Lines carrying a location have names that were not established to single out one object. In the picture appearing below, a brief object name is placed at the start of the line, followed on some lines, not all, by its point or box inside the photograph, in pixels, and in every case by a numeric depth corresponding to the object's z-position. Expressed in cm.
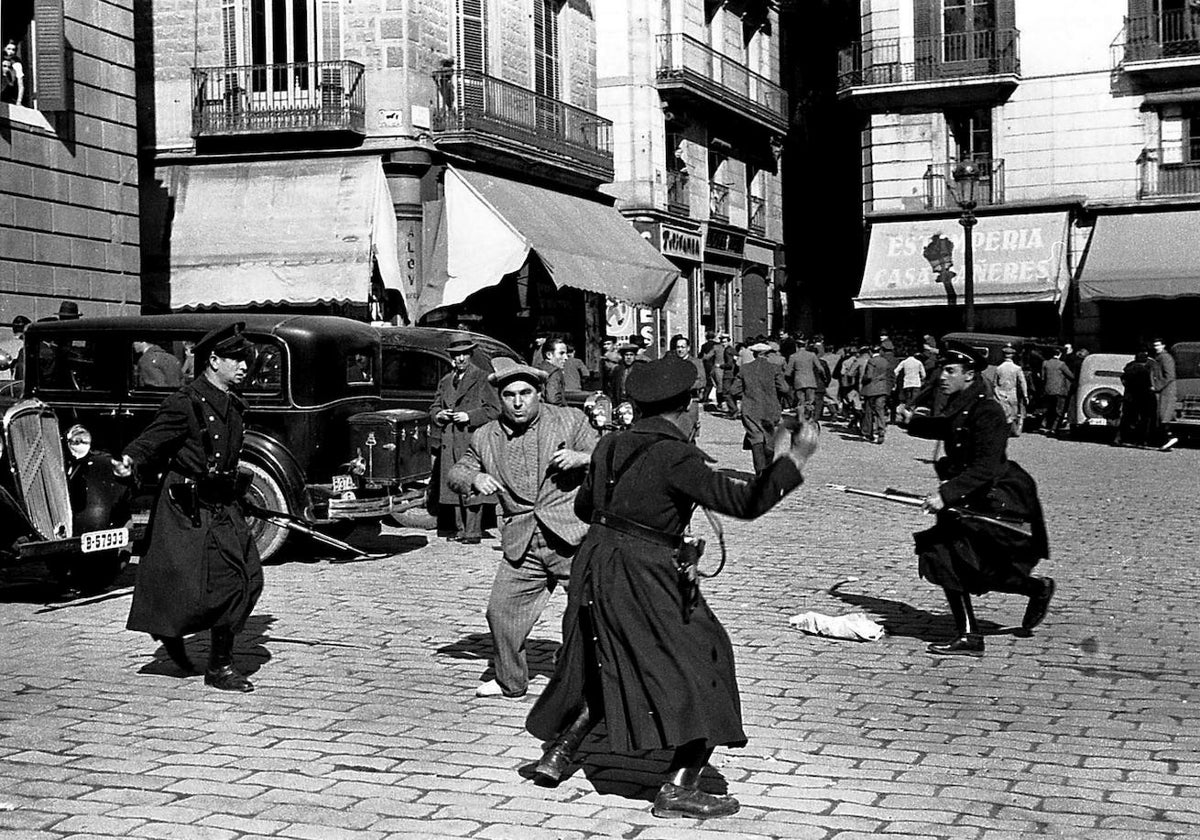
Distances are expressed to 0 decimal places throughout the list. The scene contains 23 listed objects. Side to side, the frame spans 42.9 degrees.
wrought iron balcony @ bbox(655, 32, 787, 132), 3212
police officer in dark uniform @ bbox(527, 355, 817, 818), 502
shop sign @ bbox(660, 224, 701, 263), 3253
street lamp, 2877
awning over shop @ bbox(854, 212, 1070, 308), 3234
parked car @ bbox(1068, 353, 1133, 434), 2489
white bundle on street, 844
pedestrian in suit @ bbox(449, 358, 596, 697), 682
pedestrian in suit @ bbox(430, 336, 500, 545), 1284
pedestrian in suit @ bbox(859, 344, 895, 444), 2477
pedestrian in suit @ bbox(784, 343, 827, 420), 2406
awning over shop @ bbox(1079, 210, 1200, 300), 3061
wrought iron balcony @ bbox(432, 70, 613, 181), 2302
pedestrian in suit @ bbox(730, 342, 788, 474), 1705
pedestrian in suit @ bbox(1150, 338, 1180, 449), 2362
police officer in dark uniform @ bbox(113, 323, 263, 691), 712
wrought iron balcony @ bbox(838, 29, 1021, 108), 3322
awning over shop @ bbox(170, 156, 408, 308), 2164
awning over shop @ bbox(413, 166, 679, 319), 2233
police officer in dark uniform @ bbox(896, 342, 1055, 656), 797
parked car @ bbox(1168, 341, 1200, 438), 2381
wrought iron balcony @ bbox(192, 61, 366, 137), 2212
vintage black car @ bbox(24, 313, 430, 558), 1159
